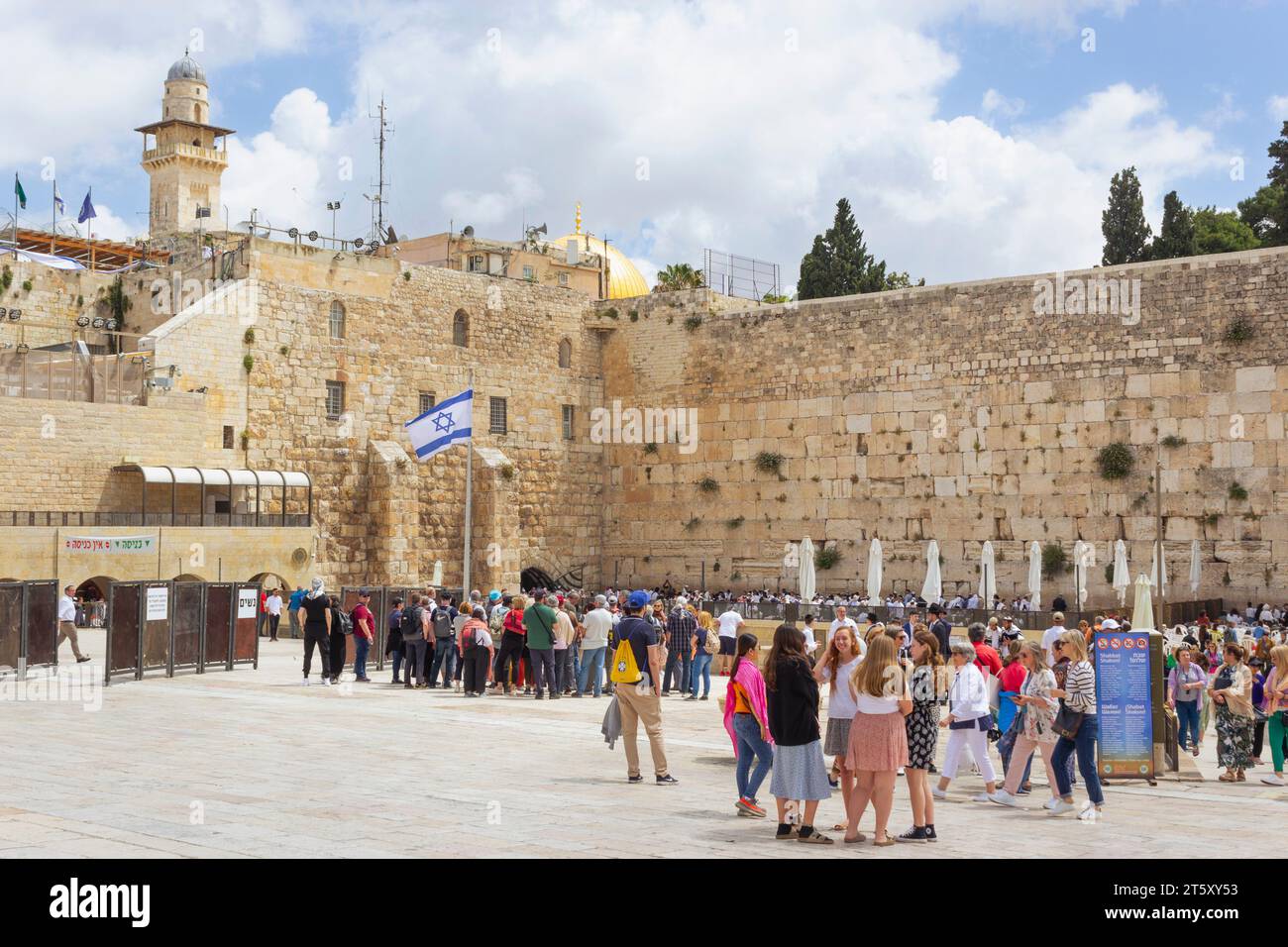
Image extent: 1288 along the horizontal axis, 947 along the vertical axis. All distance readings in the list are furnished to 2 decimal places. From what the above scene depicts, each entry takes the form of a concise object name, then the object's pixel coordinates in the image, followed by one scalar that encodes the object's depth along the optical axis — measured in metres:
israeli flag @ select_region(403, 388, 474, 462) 27.73
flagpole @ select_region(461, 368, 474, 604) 24.53
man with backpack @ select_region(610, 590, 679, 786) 10.37
